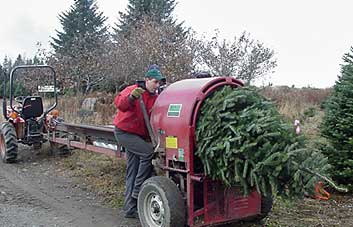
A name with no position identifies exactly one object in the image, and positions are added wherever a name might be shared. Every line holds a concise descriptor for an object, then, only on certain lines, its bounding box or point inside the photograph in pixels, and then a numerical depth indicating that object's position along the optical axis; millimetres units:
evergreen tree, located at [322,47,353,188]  6594
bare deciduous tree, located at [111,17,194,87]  16984
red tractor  10047
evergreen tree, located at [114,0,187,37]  32344
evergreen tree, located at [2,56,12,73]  57562
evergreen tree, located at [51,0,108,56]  36375
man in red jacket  5539
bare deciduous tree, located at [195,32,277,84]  19156
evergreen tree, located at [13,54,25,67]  54725
